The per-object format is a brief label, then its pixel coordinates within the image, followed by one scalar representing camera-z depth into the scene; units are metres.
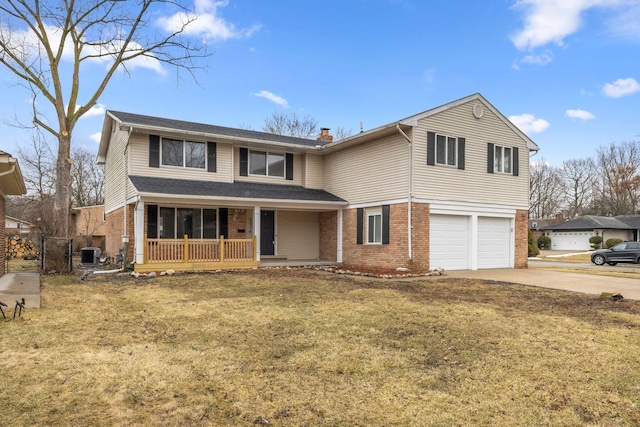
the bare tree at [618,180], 45.97
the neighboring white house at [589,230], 37.08
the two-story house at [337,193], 13.98
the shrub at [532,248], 25.95
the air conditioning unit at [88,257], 15.89
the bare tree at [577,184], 51.47
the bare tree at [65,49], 17.97
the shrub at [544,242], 40.44
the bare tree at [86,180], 34.66
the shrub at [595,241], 35.94
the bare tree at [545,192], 52.47
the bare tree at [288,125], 37.28
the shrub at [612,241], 34.03
